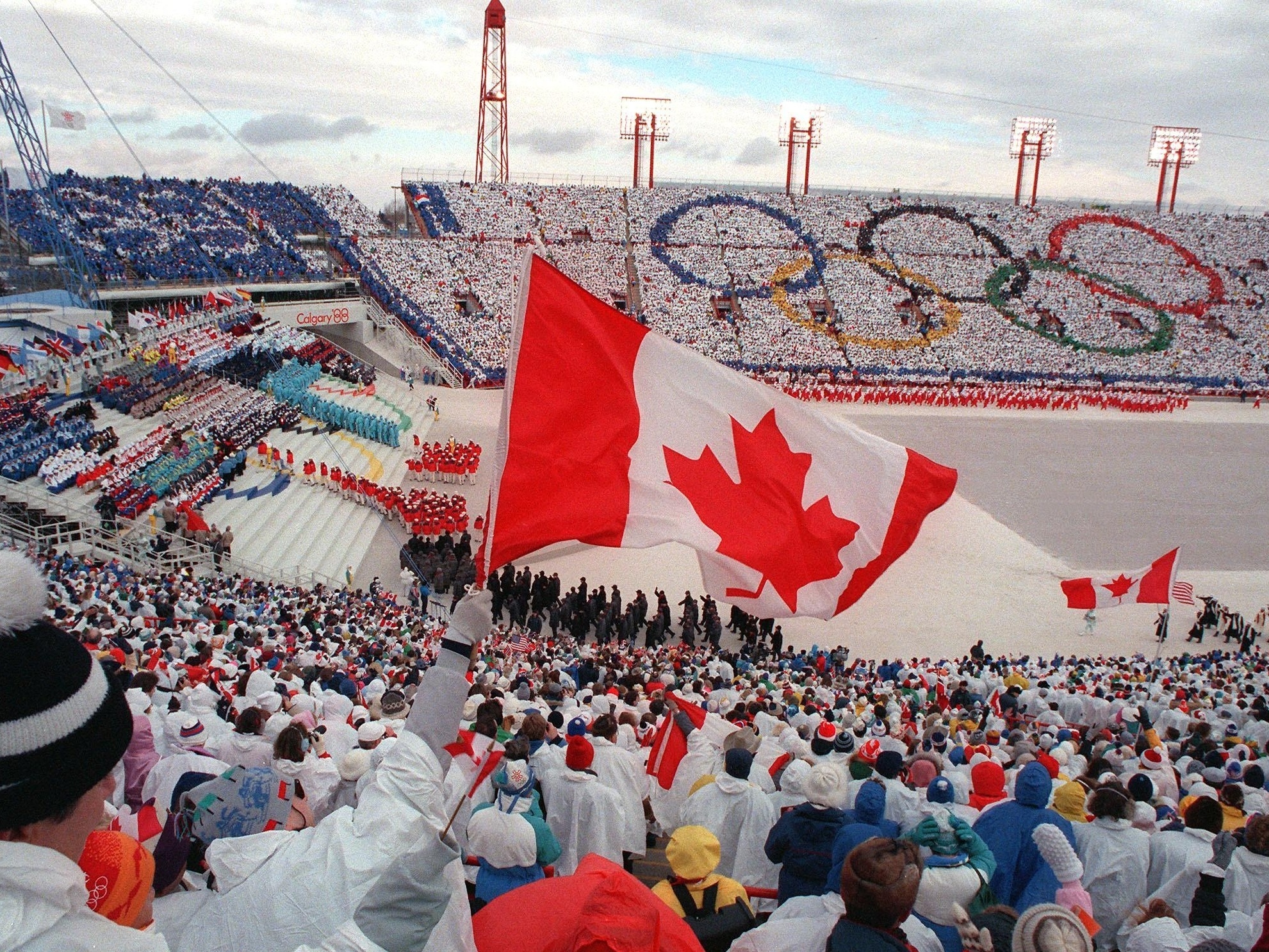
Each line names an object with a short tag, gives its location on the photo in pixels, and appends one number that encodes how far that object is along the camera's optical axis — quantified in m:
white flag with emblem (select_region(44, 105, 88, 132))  30.91
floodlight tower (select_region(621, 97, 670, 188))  55.47
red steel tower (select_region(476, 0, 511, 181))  45.97
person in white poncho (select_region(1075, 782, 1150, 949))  4.23
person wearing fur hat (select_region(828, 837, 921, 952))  2.32
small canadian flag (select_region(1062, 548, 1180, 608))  13.13
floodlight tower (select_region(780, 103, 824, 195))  56.28
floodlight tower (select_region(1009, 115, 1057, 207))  57.41
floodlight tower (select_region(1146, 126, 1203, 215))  58.47
